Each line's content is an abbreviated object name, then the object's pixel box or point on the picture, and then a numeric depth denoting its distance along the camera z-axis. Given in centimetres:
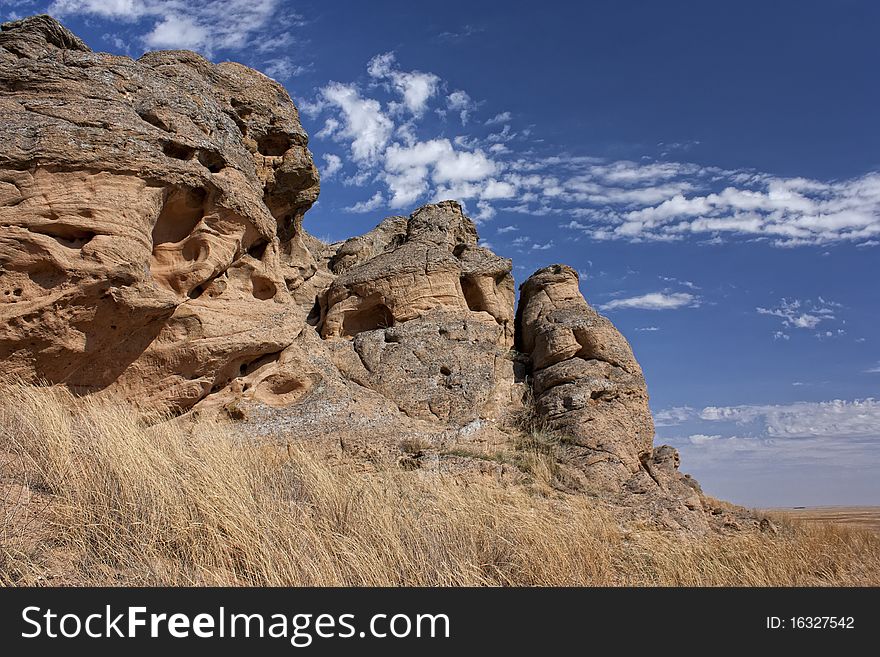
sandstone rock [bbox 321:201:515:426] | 1235
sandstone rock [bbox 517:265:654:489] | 1119
